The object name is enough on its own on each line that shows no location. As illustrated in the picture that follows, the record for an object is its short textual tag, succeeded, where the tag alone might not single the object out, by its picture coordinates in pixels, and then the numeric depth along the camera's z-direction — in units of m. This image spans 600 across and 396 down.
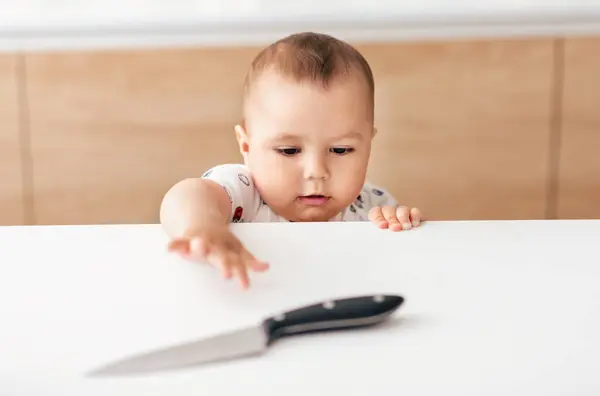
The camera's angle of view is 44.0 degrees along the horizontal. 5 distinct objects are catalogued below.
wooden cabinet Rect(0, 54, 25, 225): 1.72
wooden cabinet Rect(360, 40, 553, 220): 1.66
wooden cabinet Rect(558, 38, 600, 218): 1.67
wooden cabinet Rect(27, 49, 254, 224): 1.68
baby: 0.95
